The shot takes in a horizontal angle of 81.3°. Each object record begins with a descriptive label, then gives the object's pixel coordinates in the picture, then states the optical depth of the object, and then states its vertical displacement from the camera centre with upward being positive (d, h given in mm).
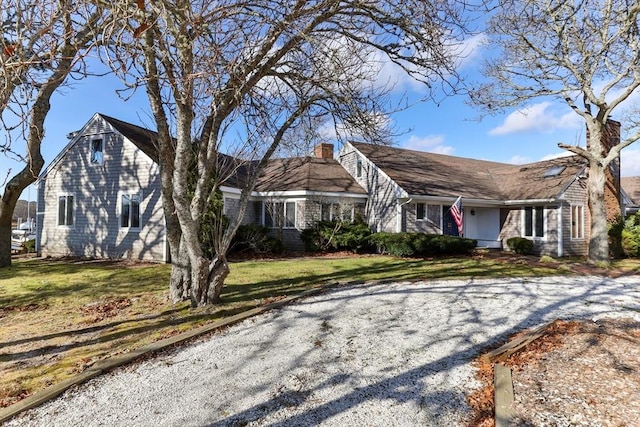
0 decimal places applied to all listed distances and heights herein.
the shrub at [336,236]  17344 -645
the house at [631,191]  21344 +2925
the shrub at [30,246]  19141 -1349
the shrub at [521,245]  17844 -1009
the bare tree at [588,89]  12836 +5189
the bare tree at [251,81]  5117 +2362
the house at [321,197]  15172 +1207
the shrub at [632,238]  17062 -581
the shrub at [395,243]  15219 -842
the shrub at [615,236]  16562 -485
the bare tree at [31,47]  3182 +1590
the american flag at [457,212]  15805 +500
